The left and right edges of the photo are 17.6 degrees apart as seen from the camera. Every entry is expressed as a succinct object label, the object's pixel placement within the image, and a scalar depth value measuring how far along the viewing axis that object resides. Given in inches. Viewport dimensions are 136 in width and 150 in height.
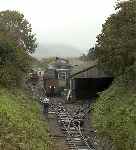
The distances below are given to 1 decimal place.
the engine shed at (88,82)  2080.5
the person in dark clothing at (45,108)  1528.1
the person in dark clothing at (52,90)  2307.5
